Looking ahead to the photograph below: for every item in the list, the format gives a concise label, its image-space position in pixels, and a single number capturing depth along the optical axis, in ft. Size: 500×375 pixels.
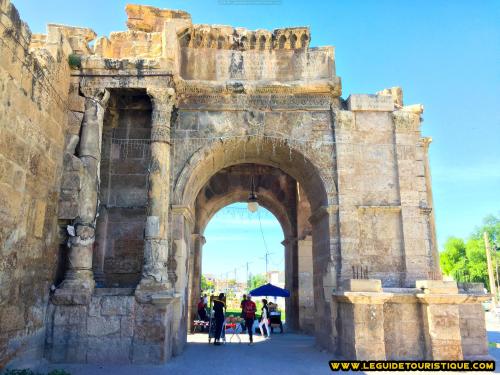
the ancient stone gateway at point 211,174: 24.21
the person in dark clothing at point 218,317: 32.83
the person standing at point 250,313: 35.75
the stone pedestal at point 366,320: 23.76
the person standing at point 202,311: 43.88
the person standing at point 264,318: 39.27
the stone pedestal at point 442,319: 24.03
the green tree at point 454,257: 122.11
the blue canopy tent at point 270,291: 45.82
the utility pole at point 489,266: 86.61
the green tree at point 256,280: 267.72
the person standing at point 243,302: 37.90
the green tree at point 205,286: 183.03
